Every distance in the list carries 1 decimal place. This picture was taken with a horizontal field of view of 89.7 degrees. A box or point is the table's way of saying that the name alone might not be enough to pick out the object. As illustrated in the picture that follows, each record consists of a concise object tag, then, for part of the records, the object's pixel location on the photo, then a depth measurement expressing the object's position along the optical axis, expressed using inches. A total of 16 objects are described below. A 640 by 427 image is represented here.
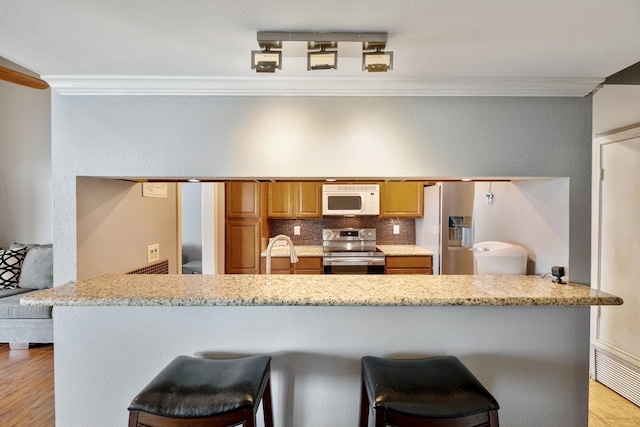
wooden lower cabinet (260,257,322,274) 145.3
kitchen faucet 76.6
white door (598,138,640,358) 93.3
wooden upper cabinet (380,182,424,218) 155.9
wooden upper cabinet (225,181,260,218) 150.6
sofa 116.8
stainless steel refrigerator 118.9
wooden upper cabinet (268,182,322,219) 156.9
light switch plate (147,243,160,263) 85.2
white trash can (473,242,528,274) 72.5
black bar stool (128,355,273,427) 43.0
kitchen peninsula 61.0
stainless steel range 146.8
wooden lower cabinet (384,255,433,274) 144.3
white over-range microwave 151.8
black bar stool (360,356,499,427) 43.1
